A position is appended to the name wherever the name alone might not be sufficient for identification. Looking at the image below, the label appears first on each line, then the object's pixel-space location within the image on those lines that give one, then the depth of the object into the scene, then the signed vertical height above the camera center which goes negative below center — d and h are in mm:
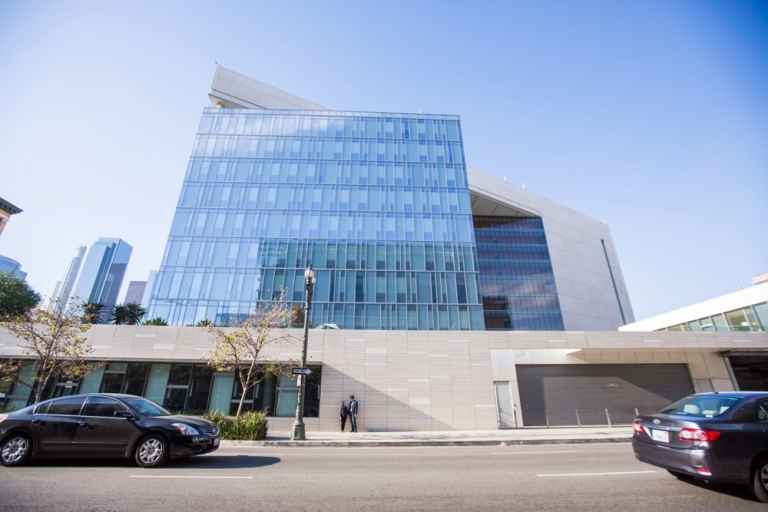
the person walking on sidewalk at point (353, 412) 17750 -540
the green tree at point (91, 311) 17375 +6520
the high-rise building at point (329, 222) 39688 +20672
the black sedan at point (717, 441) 5328 -601
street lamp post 13664 -318
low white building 26078 +7147
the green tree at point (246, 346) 15906 +2404
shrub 12891 -925
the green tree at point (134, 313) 39312 +9288
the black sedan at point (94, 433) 7305 -664
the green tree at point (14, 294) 44250 +13112
